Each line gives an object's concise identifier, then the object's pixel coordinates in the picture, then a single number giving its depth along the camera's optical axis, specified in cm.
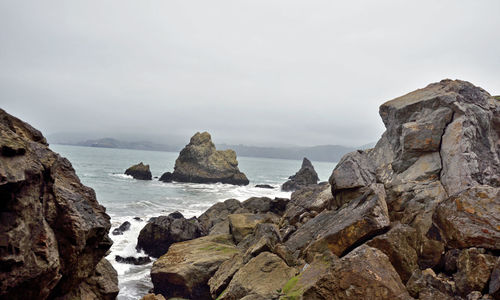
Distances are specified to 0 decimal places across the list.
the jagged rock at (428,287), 662
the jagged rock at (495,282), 620
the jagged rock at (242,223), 1898
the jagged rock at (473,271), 676
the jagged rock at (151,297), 1020
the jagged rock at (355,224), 938
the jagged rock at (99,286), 831
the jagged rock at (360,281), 649
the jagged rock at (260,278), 976
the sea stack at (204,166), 9306
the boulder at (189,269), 1377
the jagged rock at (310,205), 1667
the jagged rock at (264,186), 8144
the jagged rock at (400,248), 802
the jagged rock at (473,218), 762
